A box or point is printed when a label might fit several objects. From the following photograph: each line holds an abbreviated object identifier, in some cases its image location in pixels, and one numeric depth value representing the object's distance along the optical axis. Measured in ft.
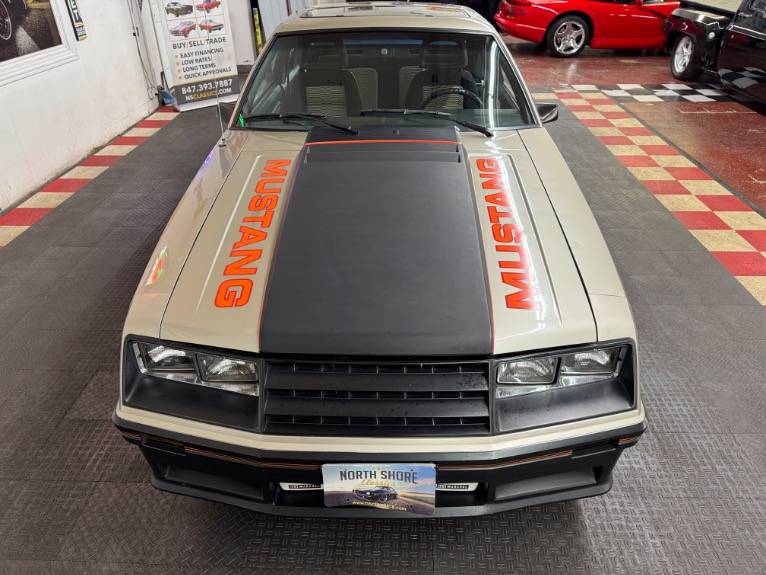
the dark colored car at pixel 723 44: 19.39
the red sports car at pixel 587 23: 27.76
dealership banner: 20.92
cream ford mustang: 4.93
